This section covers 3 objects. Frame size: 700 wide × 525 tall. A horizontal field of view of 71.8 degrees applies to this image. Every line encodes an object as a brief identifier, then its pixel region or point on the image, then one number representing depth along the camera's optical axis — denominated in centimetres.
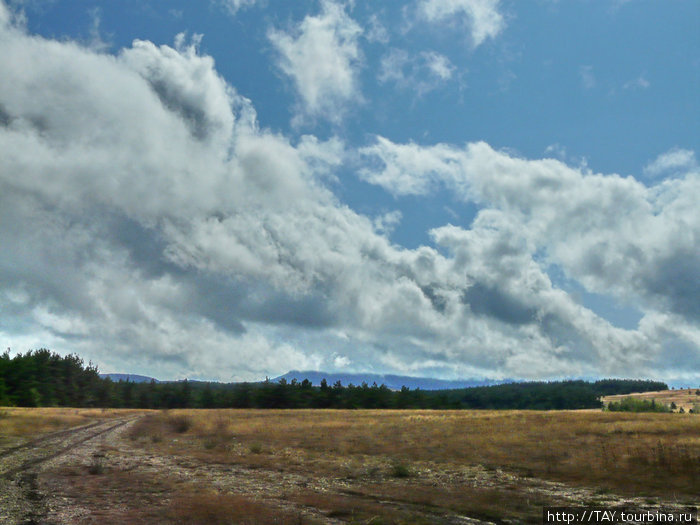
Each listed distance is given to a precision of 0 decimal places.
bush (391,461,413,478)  2565
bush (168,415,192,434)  5128
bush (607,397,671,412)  7969
